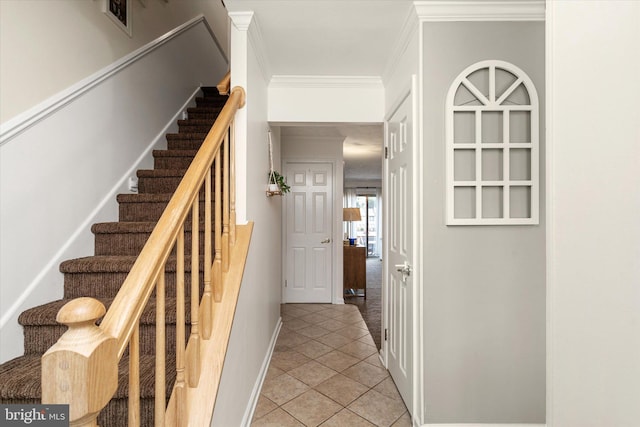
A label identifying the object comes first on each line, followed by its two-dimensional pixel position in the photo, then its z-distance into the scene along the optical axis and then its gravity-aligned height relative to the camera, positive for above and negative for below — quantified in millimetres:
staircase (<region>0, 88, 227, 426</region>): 1063 -379
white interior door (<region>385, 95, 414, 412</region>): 1798 -249
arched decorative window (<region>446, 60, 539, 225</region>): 1592 +354
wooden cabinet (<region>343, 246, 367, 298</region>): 4742 -846
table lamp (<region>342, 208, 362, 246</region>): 5269 -31
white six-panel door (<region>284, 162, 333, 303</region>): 4305 -270
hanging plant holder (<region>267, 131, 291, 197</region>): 2375 +252
